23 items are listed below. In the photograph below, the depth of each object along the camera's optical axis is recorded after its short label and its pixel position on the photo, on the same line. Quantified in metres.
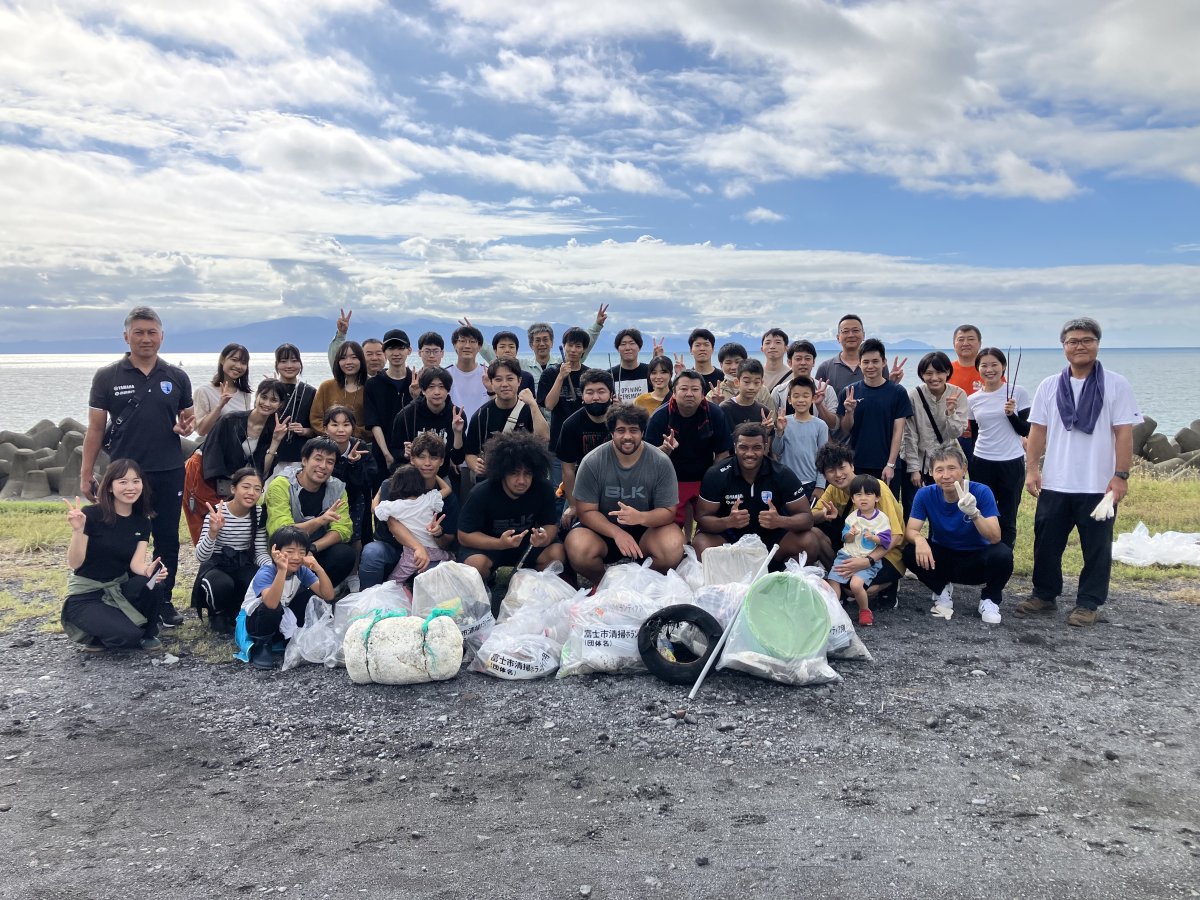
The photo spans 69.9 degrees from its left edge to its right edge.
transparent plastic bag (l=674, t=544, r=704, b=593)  6.02
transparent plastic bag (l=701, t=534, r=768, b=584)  6.09
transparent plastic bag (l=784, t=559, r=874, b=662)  5.39
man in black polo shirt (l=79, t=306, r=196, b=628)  6.27
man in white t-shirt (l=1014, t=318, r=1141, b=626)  6.23
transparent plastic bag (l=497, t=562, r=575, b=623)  5.95
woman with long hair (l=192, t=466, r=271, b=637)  6.11
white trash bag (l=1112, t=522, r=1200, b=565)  8.05
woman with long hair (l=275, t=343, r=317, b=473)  7.14
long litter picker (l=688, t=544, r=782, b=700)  4.98
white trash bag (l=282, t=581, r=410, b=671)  5.59
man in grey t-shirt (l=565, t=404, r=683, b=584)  6.47
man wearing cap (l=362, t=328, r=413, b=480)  7.48
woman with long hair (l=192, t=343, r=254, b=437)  7.16
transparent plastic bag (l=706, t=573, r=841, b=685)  5.09
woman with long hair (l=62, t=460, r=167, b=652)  5.82
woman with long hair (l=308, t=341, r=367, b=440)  7.48
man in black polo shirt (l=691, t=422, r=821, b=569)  6.59
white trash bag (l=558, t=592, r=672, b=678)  5.27
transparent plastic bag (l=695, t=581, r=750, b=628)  5.43
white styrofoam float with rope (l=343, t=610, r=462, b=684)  5.16
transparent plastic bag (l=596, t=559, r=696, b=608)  5.63
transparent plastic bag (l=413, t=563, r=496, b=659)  5.78
